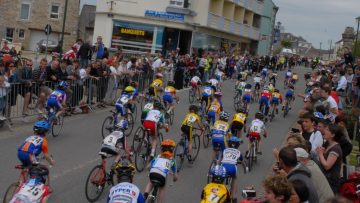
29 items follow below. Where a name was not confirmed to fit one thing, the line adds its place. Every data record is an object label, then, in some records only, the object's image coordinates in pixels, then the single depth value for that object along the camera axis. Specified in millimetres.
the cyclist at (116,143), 10086
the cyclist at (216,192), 8031
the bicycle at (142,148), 12156
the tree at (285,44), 109225
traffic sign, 30403
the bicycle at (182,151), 12820
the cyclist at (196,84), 22272
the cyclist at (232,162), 10250
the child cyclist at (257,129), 13680
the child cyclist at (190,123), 13094
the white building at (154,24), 41781
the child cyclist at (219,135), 12359
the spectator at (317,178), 6709
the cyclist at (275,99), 21125
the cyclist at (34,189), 7109
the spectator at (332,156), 7832
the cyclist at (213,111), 15744
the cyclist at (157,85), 18511
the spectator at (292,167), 6473
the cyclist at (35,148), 9102
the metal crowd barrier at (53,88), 14945
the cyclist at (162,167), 9008
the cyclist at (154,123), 12617
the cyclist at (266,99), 20219
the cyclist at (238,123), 14094
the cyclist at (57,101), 14430
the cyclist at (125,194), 6855
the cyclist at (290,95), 22812
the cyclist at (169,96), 17625
